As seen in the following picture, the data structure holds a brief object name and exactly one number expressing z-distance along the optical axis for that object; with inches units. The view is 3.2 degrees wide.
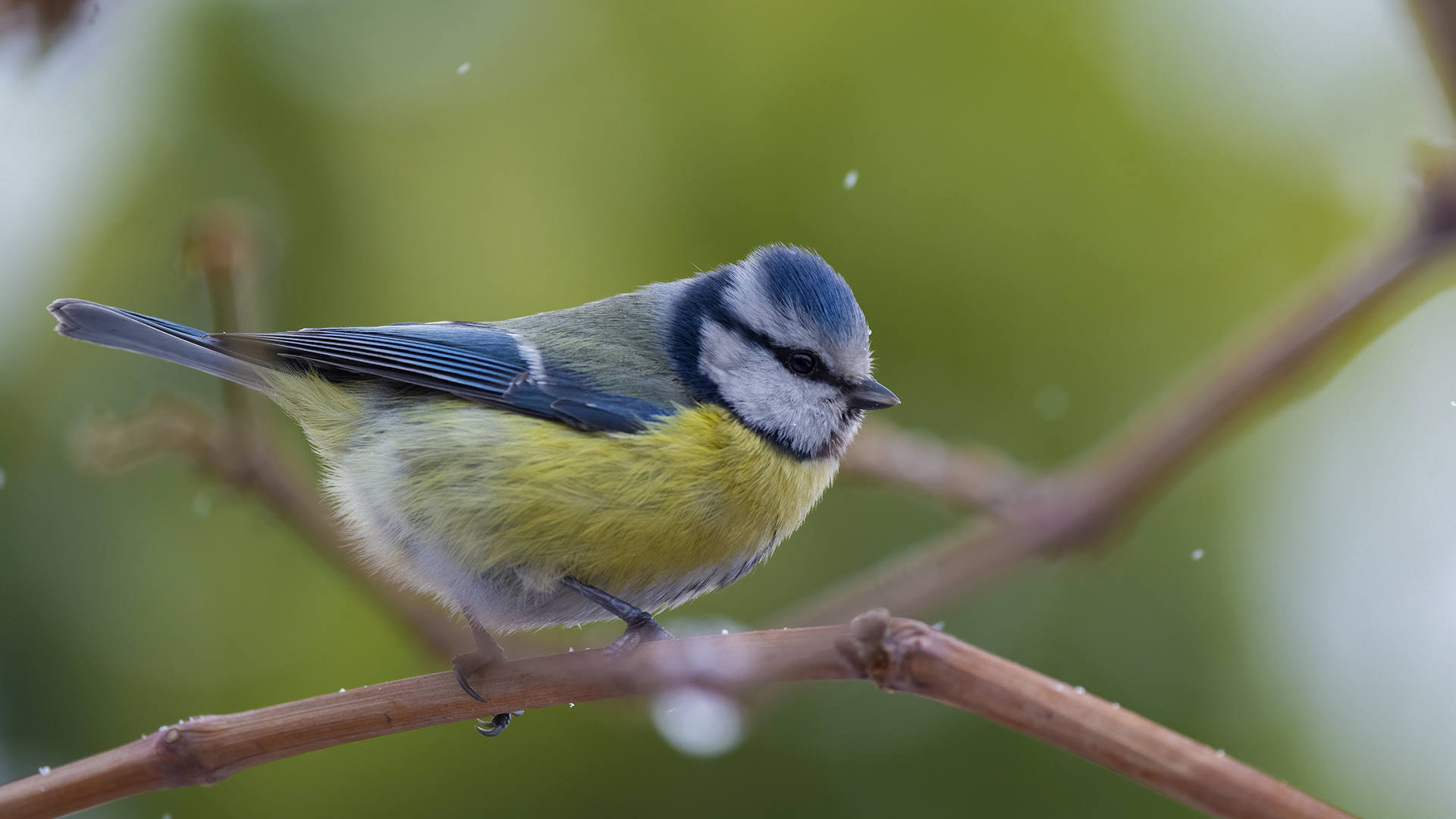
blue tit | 134.0
